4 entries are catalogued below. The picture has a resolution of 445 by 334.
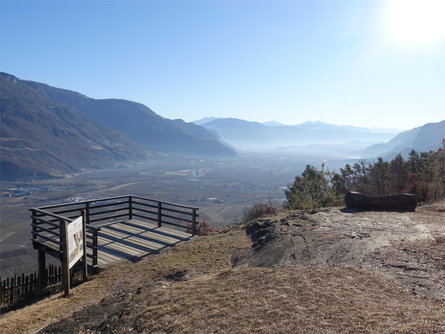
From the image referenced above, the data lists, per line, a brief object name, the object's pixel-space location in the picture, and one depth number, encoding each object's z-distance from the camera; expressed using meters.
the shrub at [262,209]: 17.86
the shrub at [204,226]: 17.64
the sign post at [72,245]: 6.84
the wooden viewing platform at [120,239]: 8.59
